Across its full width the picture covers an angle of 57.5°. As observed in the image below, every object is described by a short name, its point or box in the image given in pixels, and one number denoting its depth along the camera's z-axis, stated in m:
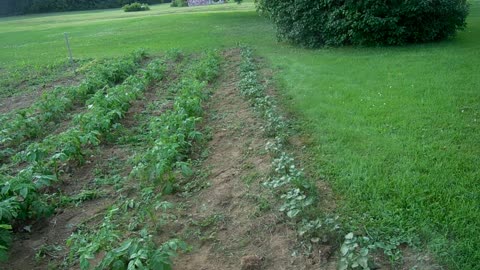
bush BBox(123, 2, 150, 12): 49.19
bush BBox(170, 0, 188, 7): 52.20
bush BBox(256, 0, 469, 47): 12.10
